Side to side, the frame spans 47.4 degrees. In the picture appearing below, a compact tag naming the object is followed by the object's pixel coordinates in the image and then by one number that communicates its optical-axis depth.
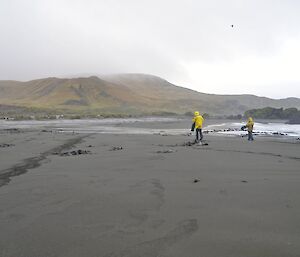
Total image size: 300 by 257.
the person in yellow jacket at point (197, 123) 16.98
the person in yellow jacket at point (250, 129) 18.56
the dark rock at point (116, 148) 12.88
